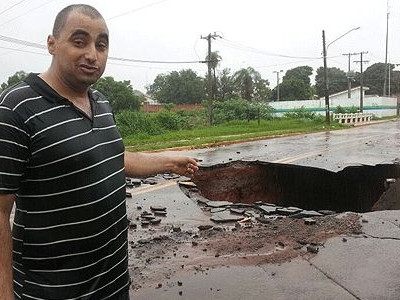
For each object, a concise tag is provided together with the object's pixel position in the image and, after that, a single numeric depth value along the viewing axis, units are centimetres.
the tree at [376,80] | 8050
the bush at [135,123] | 2266
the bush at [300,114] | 3741
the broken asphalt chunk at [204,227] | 498
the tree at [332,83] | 7876
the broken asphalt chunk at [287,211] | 573
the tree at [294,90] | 6788
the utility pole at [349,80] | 5850
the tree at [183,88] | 6362
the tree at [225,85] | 5100
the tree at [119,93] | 3597
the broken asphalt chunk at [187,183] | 782
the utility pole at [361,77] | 4855
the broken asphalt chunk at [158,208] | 594
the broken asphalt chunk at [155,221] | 528
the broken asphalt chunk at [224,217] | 532
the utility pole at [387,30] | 5562
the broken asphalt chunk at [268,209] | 582
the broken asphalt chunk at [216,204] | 614
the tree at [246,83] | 5006
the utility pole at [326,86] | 3249
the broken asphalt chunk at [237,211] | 569
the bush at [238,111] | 3299
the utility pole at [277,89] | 6794
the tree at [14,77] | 3830
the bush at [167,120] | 2595
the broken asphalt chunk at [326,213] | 576
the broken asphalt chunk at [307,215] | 554
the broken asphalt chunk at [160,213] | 573
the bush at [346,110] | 4261
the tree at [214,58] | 3938
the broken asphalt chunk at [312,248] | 410
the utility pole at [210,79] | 3019
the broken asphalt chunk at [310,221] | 504
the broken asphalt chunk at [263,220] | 523
